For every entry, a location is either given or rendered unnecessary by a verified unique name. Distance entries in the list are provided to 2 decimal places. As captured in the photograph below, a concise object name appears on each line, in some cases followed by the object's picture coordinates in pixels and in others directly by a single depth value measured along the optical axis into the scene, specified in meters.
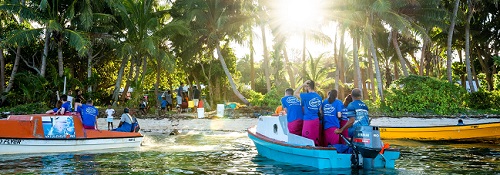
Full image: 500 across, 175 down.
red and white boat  14.78
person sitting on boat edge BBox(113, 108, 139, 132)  17.42
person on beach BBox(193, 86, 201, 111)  32.22
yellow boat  17.95
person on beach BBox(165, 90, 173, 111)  31.95
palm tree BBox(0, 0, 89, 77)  27.39
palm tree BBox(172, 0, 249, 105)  32.81
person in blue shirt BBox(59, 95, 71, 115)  16.36
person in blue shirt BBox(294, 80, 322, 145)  11.30
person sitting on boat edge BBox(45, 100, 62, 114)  16.70
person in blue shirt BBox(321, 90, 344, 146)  11.30
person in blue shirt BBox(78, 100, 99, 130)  16.02
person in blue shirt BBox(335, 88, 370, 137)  10.65
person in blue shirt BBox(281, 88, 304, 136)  11.82
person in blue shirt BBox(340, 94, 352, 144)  11.17
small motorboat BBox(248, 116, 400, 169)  10.20
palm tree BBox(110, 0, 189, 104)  29.47
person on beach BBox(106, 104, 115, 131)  21.12
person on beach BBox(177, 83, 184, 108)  31.33
